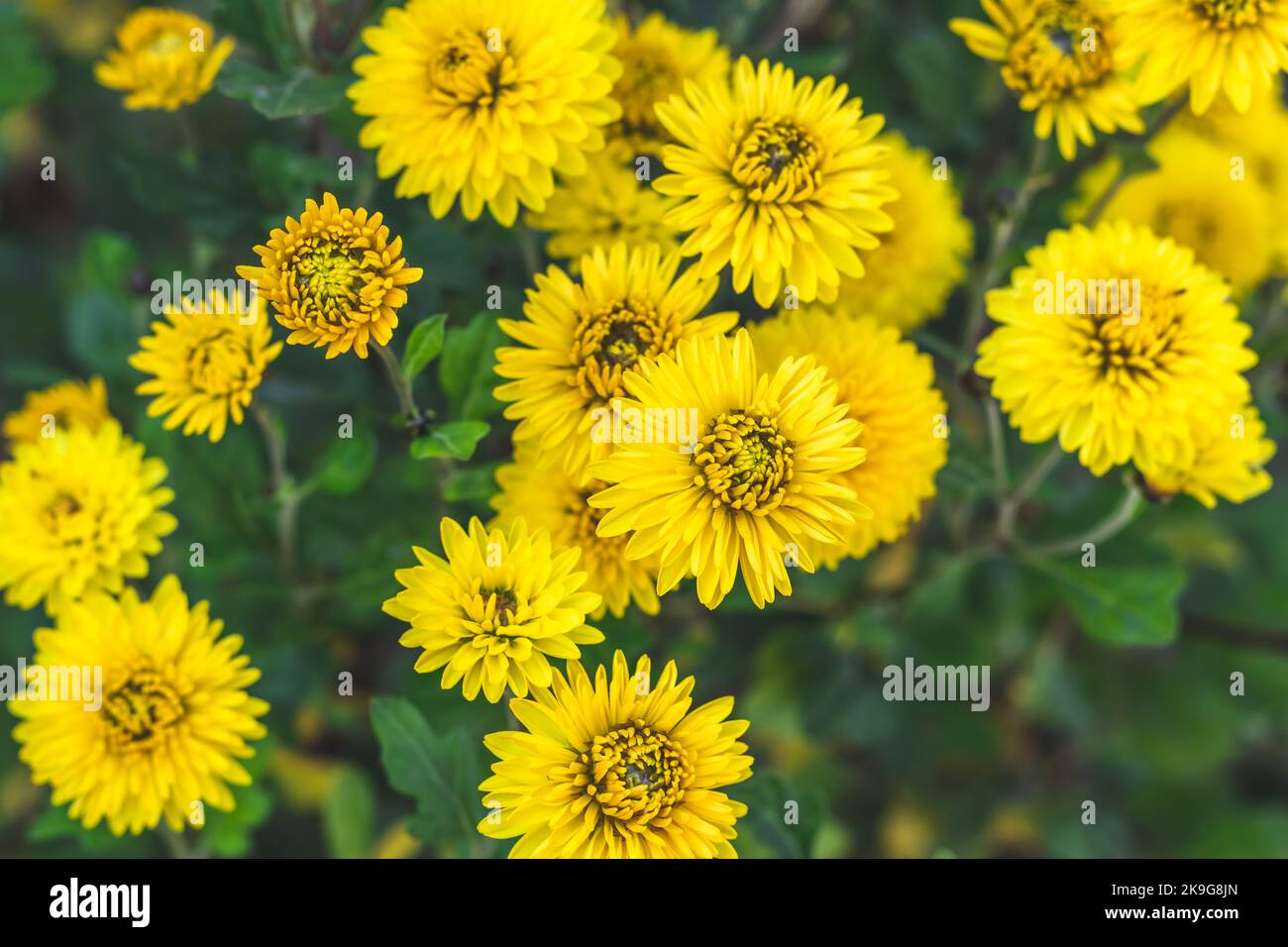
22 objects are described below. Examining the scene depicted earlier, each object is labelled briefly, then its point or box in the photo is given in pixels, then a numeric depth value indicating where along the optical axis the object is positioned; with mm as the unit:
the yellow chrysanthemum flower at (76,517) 375
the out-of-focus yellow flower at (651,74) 377
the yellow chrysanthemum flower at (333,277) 327
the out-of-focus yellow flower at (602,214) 371
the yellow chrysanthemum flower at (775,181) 352
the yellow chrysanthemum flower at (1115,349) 361
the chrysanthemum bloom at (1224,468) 378
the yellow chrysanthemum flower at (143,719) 366
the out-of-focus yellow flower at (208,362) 358
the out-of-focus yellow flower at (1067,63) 376
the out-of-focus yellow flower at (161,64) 390
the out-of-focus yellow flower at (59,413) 396
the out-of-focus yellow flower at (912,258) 390
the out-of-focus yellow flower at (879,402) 362
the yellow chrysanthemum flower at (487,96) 356
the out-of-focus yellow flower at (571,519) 359
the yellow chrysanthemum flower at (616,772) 336
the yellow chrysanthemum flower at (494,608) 335
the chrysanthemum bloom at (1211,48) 364
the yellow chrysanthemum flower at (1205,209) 422
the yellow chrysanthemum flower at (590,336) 349
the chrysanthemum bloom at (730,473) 335
